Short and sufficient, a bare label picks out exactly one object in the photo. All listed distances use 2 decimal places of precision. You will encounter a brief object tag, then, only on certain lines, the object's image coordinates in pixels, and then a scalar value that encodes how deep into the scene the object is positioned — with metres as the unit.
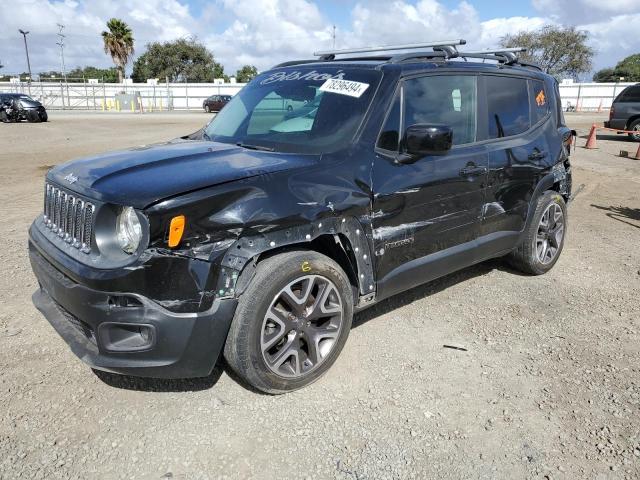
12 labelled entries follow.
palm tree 62.03
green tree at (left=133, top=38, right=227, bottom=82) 73.38
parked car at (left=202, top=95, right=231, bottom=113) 41.33
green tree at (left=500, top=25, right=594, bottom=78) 61.78
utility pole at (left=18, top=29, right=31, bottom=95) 65.46
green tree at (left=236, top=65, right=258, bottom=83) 84.81
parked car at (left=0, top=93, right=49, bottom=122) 25.28
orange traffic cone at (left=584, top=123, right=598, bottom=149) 15.86
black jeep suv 2.61
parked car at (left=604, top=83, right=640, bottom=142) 17.08
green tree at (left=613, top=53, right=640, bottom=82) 76.75
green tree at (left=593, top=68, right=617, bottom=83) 83.31
